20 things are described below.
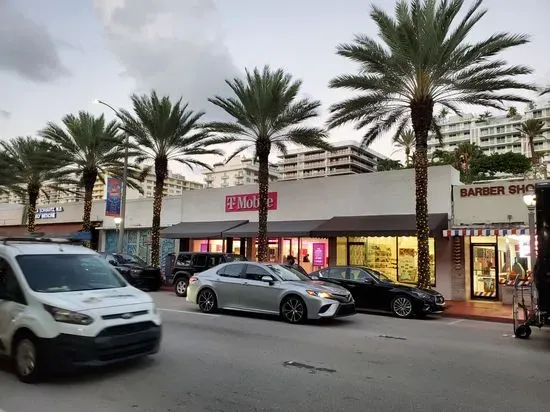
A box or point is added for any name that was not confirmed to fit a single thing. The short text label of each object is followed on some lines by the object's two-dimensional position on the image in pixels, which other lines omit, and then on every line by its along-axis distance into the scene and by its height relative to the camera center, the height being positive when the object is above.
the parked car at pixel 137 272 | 20.52 -1.02
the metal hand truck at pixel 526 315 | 9.59 -1.20
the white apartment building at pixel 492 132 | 119.38 +33.62
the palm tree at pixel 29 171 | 30.05 +4.89
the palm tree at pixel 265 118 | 20.97 +5.92
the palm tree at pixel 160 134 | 24.25 +5.88
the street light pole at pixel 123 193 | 24.97 +2.88
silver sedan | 11.62 -1.07
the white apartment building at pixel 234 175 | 115.69 +20.05
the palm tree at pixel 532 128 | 59.60 +16.25
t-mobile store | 19.19 +1.37
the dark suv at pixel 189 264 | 18.69 -0.58
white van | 6.01 -0.88
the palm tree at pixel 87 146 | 28.27 +5.98
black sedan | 13.73 -1.15
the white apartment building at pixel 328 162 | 135.75 +26.80
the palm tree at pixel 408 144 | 56.85 +13.39
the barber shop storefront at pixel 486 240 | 17.92 +0.62
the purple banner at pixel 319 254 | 22.45 -0.08
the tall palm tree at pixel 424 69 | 16.62 +6.63
